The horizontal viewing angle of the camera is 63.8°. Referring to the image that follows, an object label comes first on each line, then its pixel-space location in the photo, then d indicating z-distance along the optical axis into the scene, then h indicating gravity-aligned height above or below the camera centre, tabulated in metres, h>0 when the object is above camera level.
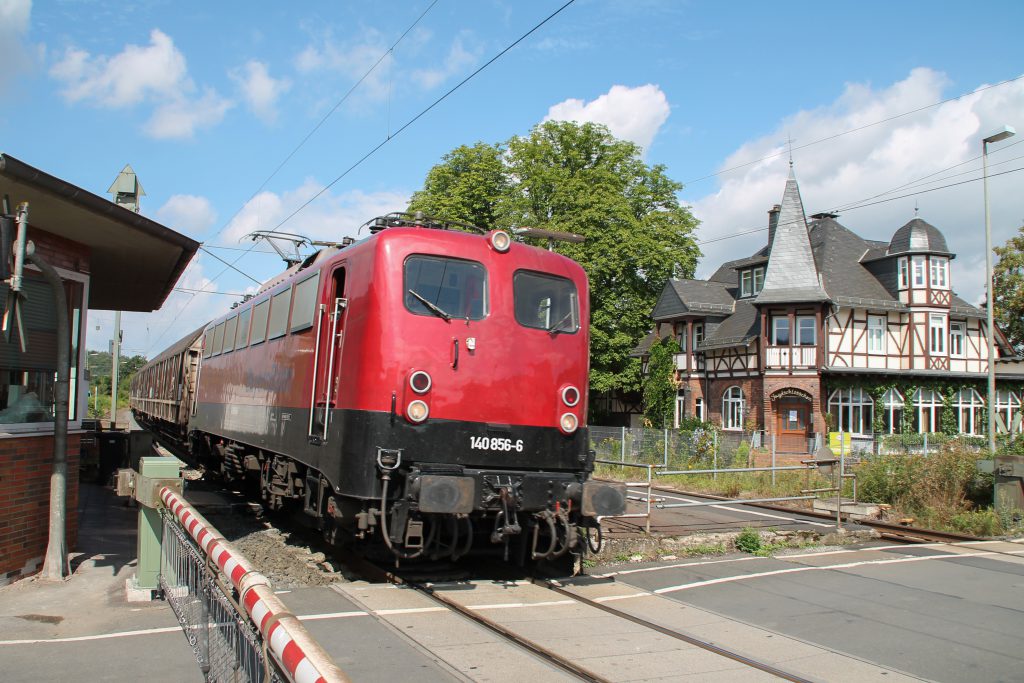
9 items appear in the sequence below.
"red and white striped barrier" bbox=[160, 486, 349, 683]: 2.69 -0.84
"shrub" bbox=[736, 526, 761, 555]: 10.93 -1.75
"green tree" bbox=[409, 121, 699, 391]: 36.50 +9.06
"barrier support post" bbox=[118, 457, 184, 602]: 6.91 -1.06
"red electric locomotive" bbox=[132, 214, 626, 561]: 7.46 +0.09
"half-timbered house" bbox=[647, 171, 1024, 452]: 34.44 +3.06
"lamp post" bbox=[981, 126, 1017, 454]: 18.79 +3.86
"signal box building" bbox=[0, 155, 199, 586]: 7.80 +0.62
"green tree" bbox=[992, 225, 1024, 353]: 46.25 +7.43
